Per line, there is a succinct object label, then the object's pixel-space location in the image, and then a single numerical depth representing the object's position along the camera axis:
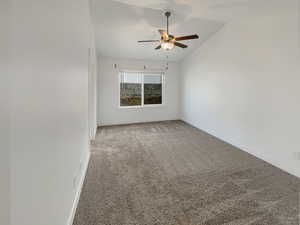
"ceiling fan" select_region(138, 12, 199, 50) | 2.94
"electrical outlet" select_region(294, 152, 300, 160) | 2.40
